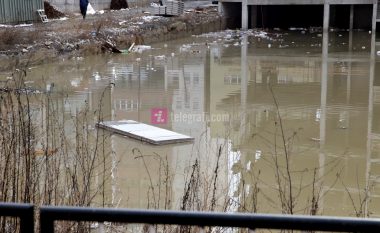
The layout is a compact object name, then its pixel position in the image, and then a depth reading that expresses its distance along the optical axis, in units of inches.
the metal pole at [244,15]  1497.3
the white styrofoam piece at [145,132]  401.8
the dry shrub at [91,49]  915.6
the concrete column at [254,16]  1574.8
